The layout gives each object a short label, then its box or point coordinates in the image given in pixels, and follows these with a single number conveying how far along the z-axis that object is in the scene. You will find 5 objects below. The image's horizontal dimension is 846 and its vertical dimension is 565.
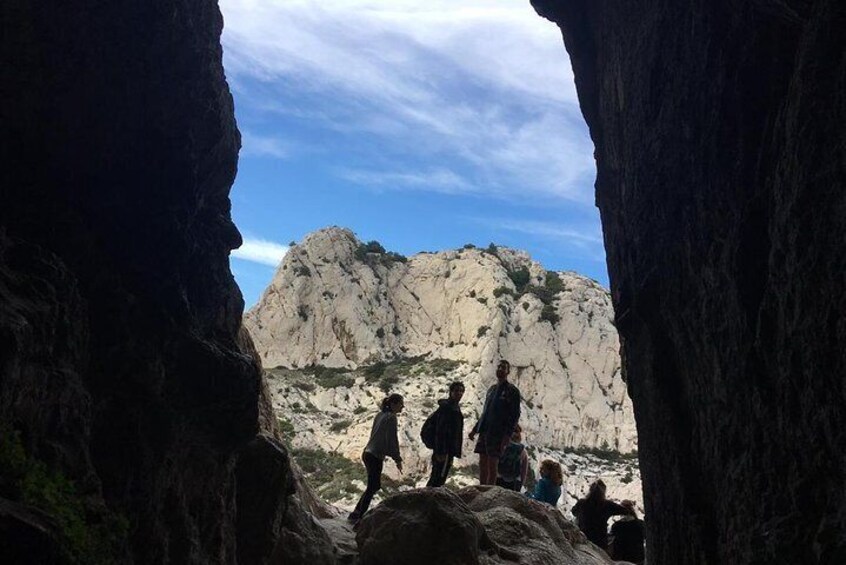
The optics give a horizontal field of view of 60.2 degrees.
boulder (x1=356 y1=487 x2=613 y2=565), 11.40
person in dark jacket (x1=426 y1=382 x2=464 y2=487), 14.58
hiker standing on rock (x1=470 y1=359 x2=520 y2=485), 15.01
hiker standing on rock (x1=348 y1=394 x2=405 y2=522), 14.19
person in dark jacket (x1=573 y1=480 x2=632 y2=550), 14.59
